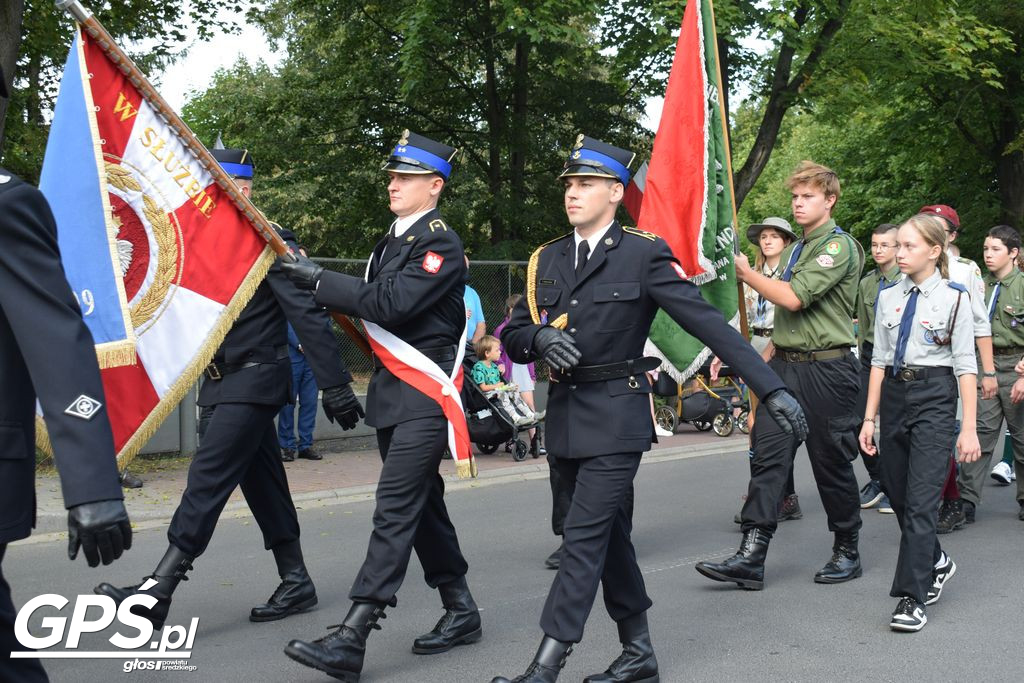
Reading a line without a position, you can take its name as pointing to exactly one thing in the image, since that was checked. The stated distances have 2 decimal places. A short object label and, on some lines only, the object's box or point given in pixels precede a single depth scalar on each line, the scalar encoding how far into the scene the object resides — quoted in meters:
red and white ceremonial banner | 4.83
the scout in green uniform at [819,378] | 6.33
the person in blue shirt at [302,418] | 11.76
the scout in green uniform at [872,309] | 8.31
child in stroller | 12.12
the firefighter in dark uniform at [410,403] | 4.68
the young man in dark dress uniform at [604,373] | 4.32
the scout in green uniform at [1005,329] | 8.67
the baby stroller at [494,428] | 12.00
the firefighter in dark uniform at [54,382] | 2.70
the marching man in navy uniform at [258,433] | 5.13
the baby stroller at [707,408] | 14.08
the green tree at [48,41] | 15.25
